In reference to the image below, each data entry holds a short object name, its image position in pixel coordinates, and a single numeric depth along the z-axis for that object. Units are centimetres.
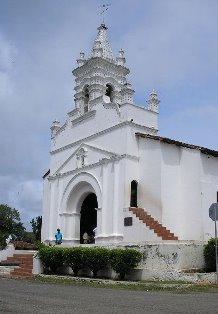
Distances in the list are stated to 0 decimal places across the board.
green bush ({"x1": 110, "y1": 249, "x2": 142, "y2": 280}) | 1631
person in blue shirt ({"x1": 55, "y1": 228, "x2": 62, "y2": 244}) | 2419
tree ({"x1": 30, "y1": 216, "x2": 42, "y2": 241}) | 3844
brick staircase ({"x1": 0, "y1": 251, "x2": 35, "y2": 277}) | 2030
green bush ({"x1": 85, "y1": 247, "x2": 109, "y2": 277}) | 1683
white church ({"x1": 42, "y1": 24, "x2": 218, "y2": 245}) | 2094
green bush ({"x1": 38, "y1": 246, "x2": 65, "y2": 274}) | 1864
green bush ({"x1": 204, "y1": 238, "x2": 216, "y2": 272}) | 1698
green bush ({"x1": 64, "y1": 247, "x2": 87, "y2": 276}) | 1760
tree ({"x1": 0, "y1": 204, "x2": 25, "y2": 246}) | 5242
